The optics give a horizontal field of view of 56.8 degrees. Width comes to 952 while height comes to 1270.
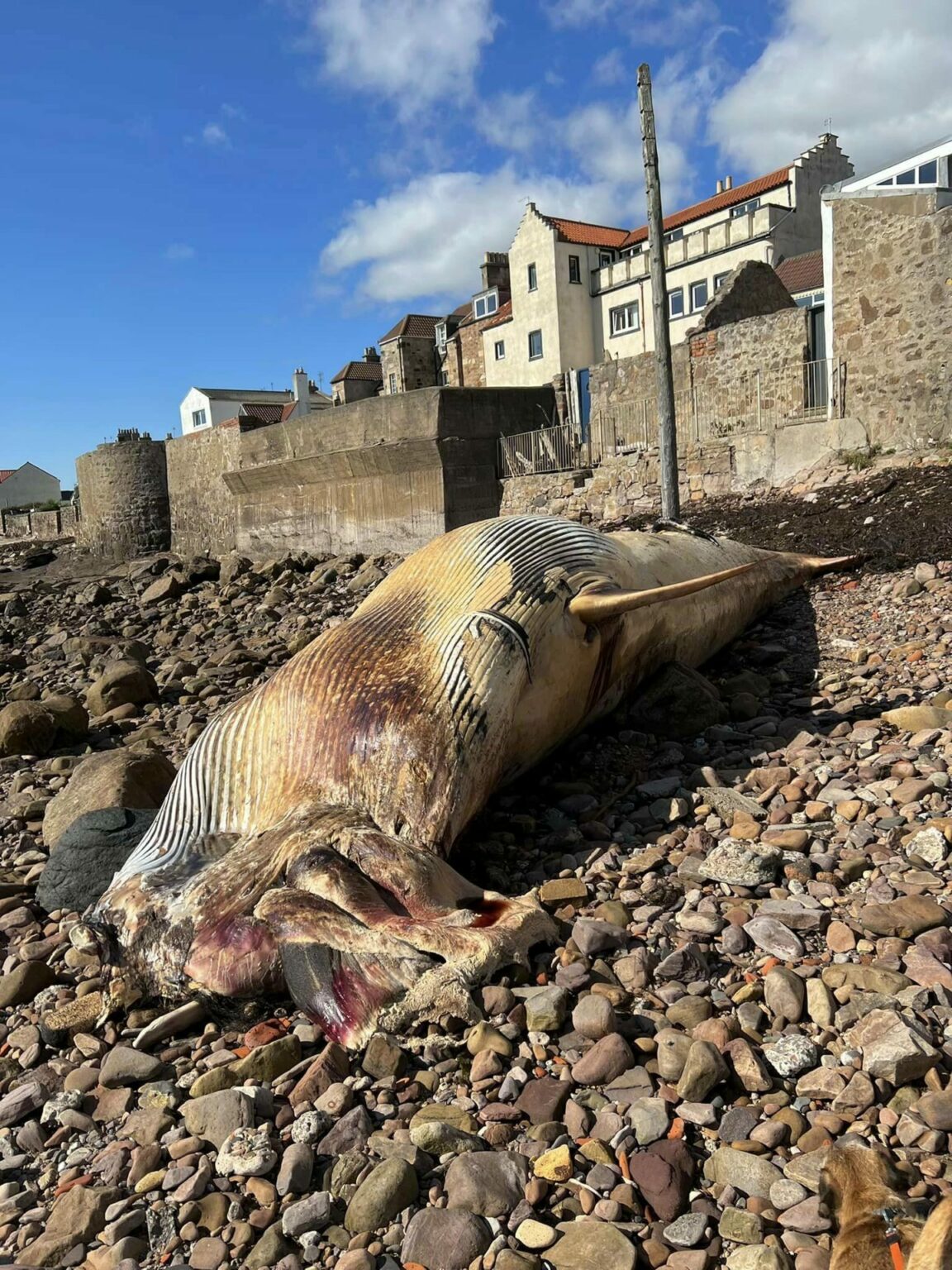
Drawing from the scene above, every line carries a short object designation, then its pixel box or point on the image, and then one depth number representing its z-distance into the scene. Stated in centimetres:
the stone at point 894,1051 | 235
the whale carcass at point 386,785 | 299
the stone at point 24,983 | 368
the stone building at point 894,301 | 1170
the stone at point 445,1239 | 210
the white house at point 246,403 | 5207
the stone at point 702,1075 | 245
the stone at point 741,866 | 345
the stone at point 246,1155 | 245
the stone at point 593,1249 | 200
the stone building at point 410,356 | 4350
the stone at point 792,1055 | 250
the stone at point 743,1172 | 212
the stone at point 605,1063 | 260
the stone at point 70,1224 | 229
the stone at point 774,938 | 300
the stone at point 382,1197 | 223
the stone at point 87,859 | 444
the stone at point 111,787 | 506
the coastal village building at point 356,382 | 4697
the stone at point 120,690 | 861
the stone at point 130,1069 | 299
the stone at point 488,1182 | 222
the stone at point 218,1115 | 263
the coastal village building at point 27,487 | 7388
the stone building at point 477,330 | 3925
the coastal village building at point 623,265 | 3175
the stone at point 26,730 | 744
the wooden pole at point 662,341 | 916
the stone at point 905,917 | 297
